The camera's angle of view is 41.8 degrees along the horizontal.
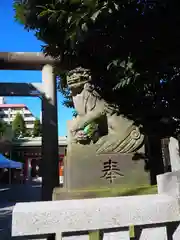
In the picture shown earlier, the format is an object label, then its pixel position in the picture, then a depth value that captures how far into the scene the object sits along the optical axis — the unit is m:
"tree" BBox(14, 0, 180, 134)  2.71
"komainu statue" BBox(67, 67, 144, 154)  3.20
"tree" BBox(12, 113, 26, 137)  32.53
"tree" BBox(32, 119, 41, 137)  32.09
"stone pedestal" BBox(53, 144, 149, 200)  2.97
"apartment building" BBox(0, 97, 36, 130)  51.78
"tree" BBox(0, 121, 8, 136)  17.45
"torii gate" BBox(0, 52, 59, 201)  7.66
